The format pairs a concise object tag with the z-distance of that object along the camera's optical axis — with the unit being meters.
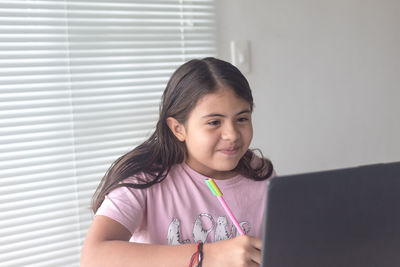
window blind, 1.93
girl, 1.58
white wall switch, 2.26
